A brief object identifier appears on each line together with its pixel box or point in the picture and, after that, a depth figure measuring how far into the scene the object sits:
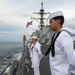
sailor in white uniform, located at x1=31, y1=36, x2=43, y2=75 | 2.89
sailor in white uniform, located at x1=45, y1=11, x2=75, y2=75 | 1.11
